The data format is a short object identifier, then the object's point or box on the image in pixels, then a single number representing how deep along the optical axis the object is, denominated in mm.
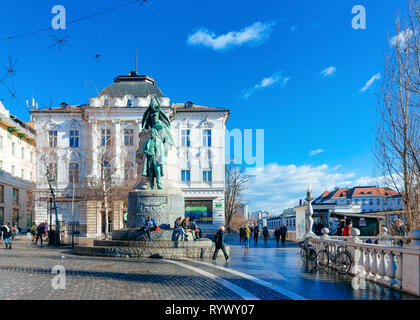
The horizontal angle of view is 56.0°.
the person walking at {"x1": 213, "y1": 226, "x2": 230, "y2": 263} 15578
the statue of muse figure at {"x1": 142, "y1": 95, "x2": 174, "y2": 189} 19219
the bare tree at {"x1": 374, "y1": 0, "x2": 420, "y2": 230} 11203
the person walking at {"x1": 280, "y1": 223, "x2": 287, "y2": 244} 31670
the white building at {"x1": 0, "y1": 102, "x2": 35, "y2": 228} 46875
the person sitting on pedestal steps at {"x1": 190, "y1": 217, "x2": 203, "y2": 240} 19575
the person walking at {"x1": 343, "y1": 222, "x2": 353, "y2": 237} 19456
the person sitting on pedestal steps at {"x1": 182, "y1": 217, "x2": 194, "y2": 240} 18153
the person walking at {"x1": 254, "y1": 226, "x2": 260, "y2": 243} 36219
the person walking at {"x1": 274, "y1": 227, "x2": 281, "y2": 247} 30594
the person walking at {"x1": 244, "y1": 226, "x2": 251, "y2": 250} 25538
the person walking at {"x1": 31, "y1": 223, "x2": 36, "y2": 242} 32281
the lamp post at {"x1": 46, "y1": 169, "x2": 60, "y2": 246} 25750
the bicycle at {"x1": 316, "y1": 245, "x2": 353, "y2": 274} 12086
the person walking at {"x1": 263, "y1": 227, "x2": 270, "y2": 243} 37291
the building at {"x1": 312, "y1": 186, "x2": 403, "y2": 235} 30816
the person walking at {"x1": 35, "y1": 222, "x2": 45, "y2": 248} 27338
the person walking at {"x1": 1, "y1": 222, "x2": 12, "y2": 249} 23538
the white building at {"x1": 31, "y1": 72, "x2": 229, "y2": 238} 49594
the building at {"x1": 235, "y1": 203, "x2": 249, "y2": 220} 124100
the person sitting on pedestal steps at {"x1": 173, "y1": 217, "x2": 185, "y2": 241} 17328
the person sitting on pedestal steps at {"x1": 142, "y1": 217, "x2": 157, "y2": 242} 17297
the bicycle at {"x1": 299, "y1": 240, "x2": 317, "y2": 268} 13886
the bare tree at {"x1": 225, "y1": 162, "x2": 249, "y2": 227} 63375
